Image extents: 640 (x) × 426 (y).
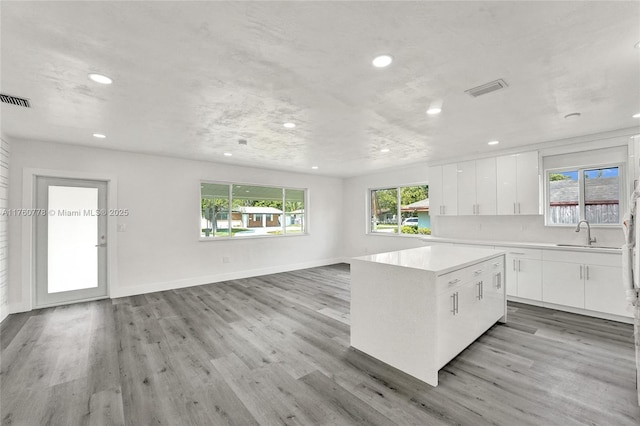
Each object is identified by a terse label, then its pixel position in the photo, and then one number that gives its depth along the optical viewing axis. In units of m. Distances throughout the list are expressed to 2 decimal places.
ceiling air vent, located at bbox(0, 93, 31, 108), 2.63
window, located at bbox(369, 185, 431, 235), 6.44
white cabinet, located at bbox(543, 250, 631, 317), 3.48
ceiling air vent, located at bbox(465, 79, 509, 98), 2.37
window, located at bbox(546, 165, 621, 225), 3.96
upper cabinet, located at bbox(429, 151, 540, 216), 4.47
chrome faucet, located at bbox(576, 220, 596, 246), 3.95
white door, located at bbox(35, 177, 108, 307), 4.20
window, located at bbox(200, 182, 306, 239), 5.79
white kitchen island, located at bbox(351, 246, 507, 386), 2.22
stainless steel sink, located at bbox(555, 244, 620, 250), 3.83
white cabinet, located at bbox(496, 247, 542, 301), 4.09
